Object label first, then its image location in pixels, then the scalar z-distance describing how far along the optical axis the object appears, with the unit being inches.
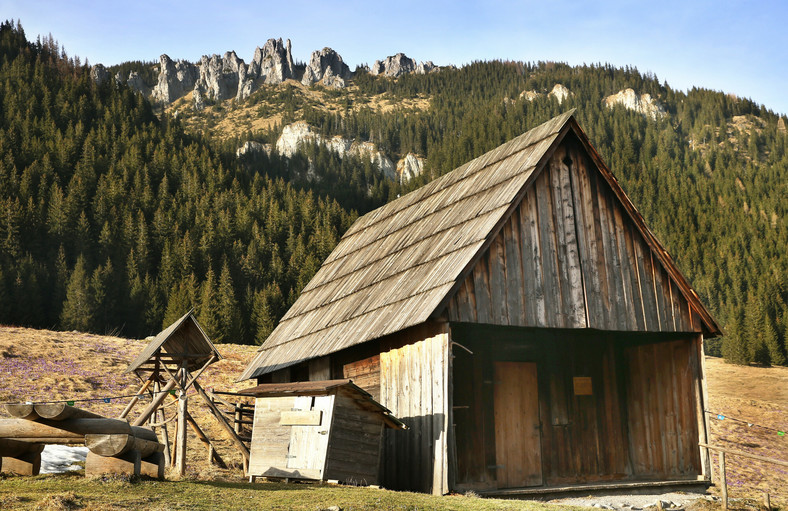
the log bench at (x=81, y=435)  392.2
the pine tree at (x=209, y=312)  2716.5
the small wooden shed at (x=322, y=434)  563.8
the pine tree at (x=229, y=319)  2765.7
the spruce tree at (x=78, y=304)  2785.4
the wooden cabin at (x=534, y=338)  602.9
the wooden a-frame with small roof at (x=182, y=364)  667.4
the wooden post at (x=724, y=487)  578.9
